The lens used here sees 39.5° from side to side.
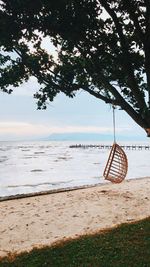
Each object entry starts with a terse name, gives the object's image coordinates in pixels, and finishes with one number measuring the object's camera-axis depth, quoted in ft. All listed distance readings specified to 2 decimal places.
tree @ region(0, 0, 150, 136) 15.41
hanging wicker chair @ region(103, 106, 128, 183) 29.98
